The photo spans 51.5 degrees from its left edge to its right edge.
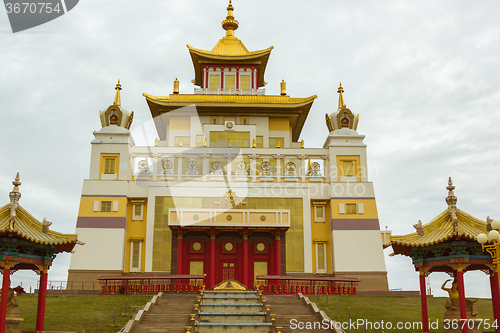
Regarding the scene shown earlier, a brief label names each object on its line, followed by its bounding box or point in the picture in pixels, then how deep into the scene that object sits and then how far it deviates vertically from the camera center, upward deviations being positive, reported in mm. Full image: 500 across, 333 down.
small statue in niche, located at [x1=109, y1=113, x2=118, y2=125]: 44250 +14476
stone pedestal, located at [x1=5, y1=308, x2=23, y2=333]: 21123 -1057
